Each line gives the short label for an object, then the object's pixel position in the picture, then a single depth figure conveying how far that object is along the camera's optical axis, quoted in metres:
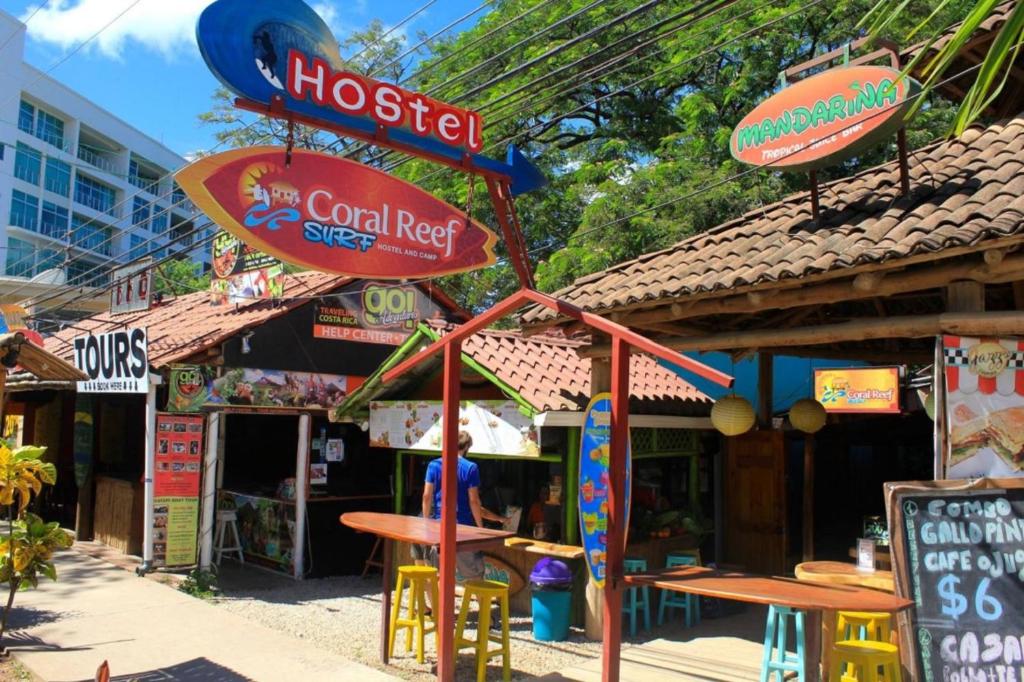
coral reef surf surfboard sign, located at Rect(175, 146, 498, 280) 5.14
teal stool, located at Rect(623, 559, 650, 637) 8.48
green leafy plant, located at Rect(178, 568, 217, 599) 9.97
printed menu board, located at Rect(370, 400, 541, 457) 8.50
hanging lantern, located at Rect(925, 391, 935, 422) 6.68
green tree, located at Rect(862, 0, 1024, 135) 2.54
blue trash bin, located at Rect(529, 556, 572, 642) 8.20
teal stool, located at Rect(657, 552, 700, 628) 8.77
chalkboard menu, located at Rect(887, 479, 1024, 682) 4.62
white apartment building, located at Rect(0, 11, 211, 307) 42.28
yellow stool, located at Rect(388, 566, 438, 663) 7.29
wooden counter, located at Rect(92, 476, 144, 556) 12.23
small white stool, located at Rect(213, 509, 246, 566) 11.80
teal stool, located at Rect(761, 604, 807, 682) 6.04
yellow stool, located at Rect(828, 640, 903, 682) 5.13
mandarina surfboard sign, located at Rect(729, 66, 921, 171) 5.86
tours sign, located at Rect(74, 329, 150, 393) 10.45
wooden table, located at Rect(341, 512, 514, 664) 6.18
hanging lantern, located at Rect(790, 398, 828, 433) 8.50
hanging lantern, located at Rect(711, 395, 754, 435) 7.65
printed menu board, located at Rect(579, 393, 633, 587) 5.80
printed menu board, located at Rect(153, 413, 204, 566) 10.56
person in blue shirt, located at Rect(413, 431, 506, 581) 7.50
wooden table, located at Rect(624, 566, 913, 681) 4.21
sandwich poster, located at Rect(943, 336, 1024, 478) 4.88
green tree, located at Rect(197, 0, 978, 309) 14.83
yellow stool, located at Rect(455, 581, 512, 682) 6.61
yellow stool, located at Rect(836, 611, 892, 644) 6.08
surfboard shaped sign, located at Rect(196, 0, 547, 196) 5.10
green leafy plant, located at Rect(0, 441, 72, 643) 6.69
